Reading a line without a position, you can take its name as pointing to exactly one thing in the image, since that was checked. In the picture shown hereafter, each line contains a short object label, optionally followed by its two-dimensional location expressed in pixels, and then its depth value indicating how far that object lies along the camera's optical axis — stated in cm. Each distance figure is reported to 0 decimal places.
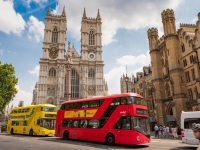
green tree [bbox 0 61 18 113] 3294
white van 1233
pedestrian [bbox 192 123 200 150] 335
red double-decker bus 1203
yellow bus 1923
